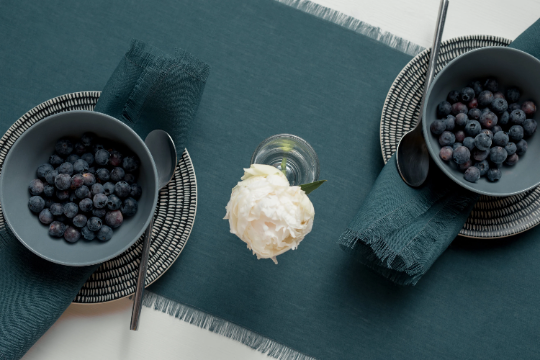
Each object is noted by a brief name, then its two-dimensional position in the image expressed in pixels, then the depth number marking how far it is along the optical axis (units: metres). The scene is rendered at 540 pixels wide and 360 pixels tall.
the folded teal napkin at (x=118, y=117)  0.80
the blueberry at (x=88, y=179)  0.77
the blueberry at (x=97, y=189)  0.77
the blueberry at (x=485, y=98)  0.85
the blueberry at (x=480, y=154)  0.83
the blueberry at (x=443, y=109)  0.86
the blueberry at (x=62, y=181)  0.75
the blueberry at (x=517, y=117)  0.84
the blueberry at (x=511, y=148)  0.83
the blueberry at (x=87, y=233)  0.78
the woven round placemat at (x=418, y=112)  0.90
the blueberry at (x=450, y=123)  0.84
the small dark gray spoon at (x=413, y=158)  0.87
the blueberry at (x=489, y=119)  0.83
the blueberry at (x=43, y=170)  0.78
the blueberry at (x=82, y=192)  0.76
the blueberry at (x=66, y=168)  0.77
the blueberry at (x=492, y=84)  0.86
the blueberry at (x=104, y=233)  0.78
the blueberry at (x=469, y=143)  0.83
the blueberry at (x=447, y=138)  0.84
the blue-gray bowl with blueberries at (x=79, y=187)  0.76
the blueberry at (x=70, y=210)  0.77
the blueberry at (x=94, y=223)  0.77
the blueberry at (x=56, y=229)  0.77
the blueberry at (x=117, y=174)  0.78
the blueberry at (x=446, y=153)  0.83
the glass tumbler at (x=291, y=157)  0.86
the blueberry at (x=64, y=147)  0.79
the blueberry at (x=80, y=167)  0.78
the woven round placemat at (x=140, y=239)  0.86
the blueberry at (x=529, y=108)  0.85
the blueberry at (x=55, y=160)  0.79
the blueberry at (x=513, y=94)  0.86
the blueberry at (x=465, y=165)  0.84
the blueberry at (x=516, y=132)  0.84
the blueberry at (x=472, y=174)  0.83
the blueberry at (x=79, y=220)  0.77
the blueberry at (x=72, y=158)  0.79
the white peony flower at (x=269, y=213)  0.62
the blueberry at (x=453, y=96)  0.86
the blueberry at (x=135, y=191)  0.80
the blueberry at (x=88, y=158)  0.79
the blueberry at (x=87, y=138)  0.79
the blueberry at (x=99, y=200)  0.76
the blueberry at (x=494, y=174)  0.84
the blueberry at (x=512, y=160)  0.84
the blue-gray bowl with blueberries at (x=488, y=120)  0.83
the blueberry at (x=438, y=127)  0.85
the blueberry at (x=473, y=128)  0.83
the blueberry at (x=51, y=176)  0.77
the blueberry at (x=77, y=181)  0.76
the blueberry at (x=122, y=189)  0.78
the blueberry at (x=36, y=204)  0.77
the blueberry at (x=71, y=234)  0.77
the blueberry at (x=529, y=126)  0.84
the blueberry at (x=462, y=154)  0.82
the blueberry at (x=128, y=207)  0.79
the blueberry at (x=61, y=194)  0.77
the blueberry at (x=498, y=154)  0.82
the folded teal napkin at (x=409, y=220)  0.84
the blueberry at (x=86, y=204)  0.76
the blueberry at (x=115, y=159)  0.79
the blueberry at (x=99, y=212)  0.77
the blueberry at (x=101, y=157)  0.78
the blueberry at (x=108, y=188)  0.78
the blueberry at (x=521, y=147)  0.84
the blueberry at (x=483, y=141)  0.81
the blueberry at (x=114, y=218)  0.78
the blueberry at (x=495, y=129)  0.84
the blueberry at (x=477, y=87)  0.87
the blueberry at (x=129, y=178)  0.80
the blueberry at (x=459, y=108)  0.85
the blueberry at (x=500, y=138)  0.83
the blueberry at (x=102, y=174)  0.78
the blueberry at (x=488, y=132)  0.83
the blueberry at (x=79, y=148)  0.79
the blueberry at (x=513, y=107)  0.86
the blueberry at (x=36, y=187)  0.77
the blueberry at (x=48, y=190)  0.77
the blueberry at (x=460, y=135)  0.84
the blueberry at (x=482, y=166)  0.84
